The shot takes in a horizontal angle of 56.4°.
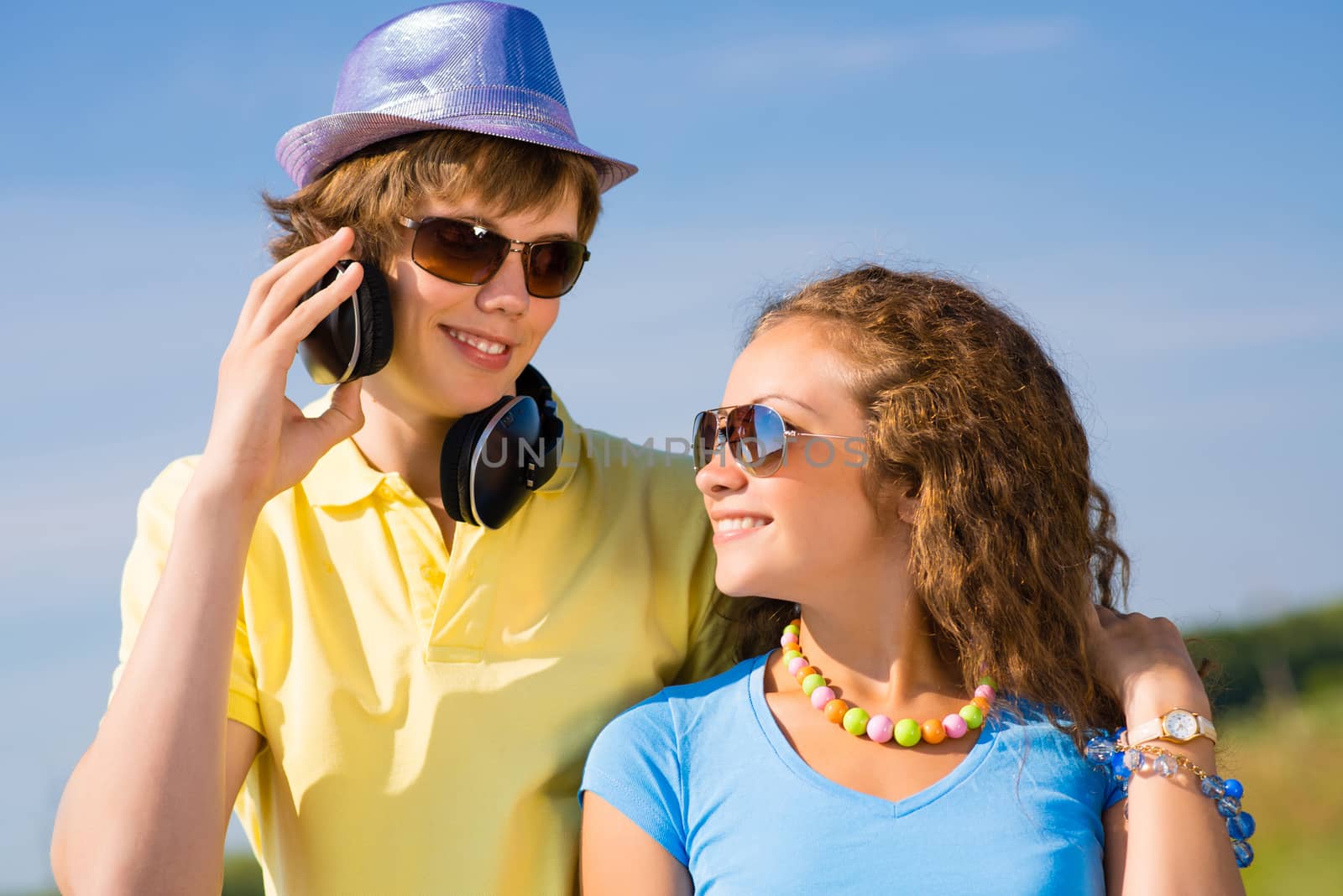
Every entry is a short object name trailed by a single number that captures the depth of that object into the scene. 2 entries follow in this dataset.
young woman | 2.66
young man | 2.62
